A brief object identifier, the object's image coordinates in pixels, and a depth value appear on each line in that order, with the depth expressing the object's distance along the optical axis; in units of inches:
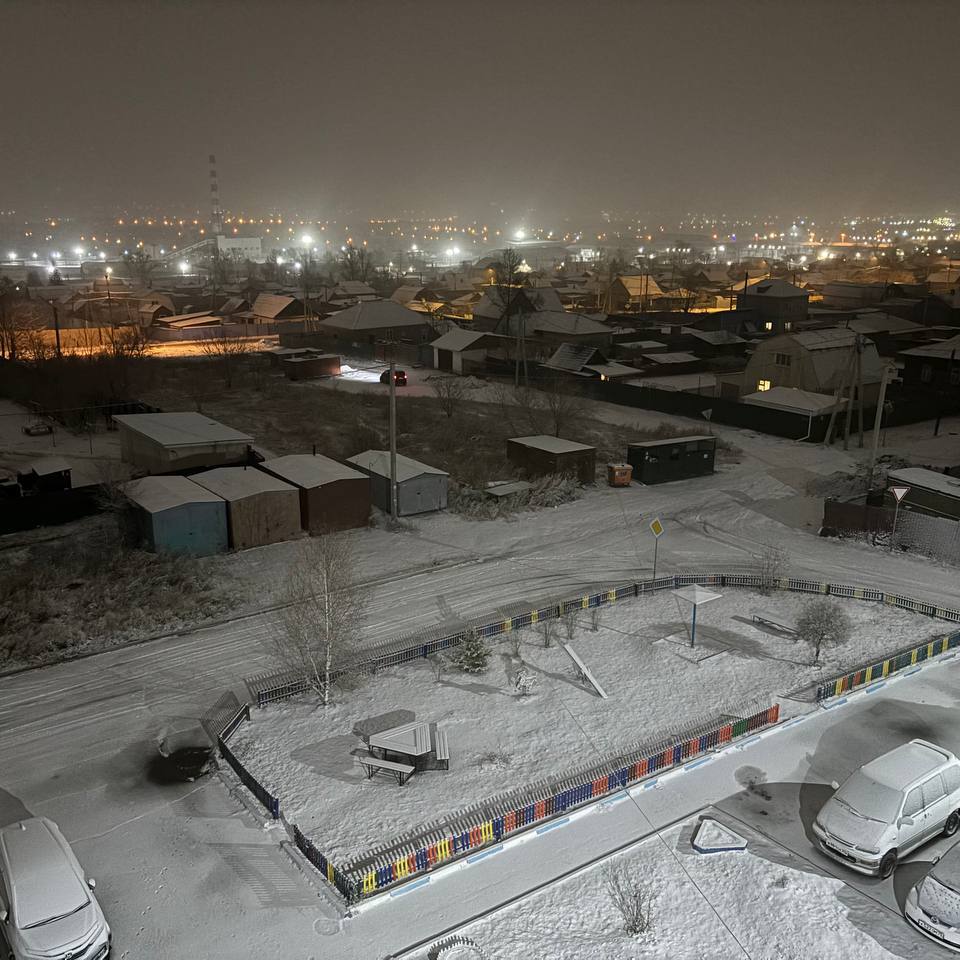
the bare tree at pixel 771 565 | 760.3
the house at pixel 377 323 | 2341.3
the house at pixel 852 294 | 3206.2
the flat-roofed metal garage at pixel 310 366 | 1876.2
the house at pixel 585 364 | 1795.0
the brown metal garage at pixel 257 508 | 837.2
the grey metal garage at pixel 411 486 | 954.7
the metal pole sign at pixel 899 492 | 838.0
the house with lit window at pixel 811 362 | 1553.9
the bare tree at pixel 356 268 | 4504.9
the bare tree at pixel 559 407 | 1318.9
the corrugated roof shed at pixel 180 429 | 990.4
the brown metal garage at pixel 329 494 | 879.7
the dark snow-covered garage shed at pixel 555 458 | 1070.4
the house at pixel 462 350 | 1971.0
